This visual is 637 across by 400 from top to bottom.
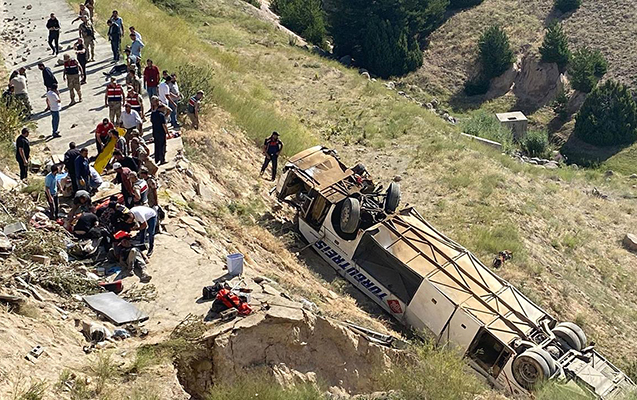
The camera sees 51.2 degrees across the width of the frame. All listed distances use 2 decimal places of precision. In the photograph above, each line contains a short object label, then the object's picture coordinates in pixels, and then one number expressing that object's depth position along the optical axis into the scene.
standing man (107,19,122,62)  21.91
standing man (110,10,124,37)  21.83
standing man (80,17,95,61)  21.98
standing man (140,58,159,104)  18.62
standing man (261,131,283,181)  18.75
